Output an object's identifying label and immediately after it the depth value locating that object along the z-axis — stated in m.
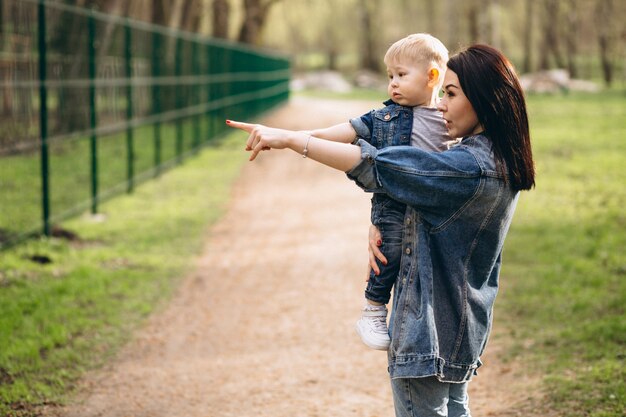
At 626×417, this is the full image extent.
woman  2.83
